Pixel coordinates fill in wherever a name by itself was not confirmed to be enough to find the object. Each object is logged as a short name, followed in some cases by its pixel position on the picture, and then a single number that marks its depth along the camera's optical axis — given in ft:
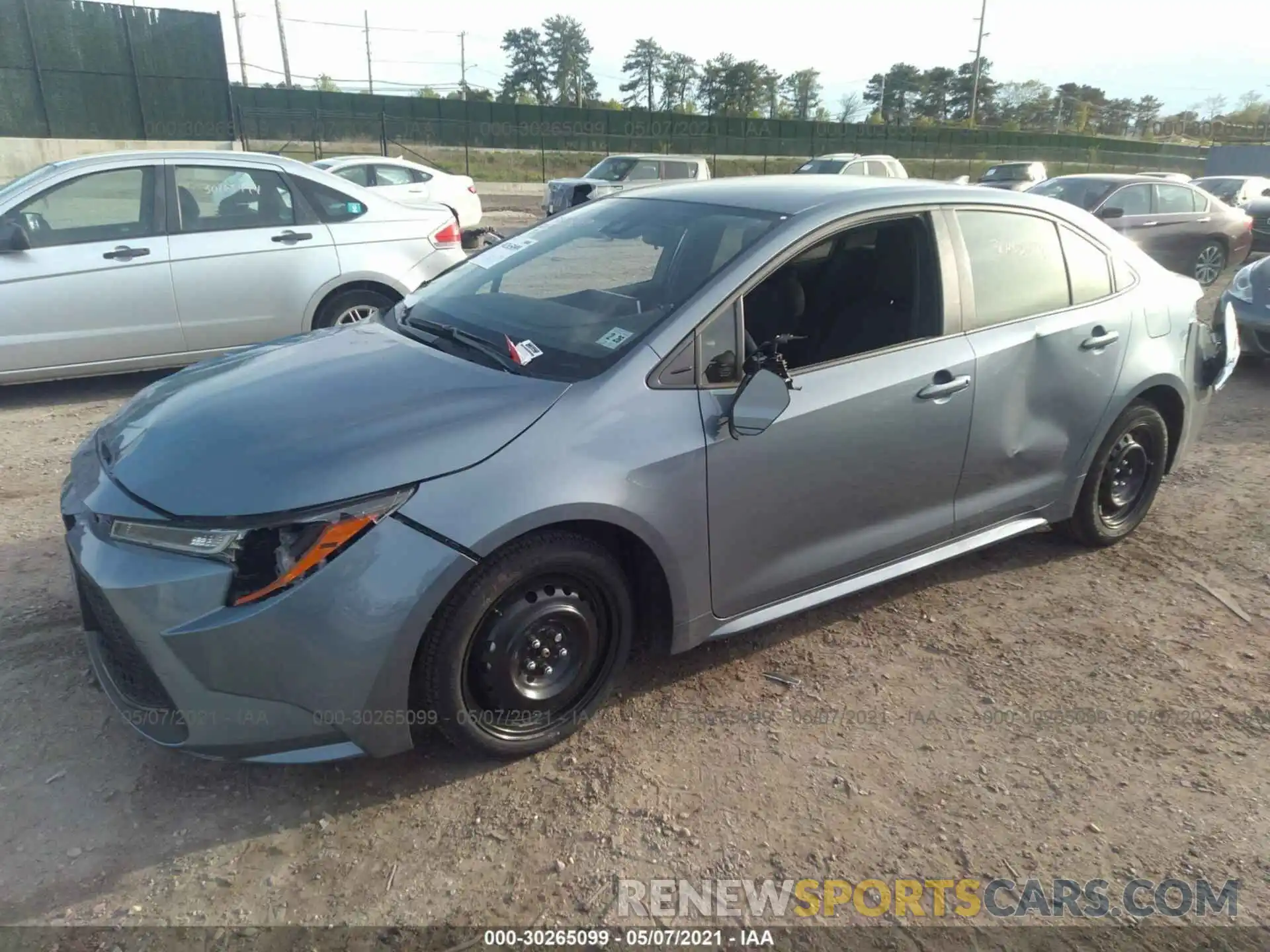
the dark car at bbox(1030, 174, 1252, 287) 39.88
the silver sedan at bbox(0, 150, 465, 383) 19.10
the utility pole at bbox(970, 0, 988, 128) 182.50
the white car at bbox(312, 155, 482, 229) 49.08
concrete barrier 79.05
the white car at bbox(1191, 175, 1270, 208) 61.77
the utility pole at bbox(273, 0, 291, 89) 157.17
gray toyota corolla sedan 7.77
